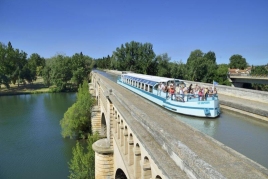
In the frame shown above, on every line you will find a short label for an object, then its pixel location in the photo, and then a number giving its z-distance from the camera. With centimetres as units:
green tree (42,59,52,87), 8415
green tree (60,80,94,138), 2986
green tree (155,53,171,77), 6056
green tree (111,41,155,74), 7051
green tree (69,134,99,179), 1847
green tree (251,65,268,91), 6590
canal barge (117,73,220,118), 1191
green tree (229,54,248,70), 12712
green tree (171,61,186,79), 5738
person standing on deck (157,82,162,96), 1556
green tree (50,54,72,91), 7781
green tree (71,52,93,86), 7850
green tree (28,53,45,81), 8753
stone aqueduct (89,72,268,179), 478
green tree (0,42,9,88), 7594
